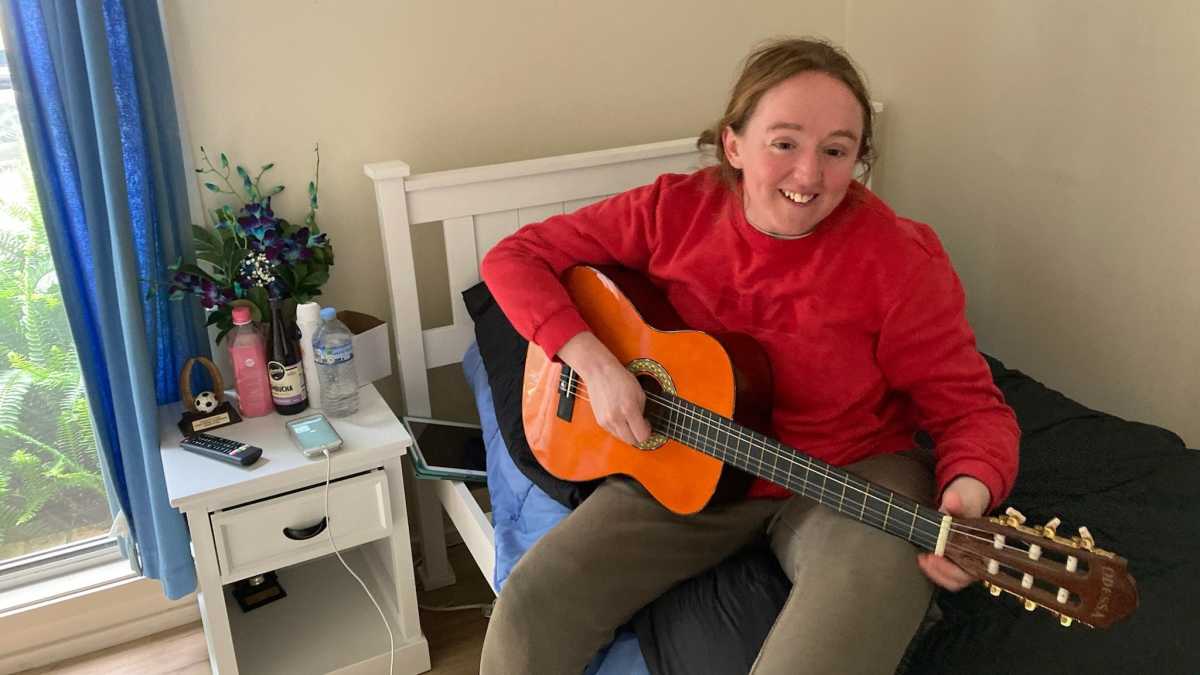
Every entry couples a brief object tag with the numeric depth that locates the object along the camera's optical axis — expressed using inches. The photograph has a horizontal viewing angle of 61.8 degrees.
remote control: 66.8
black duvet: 48.7
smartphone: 67.9
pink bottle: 71.7
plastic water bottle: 72.1
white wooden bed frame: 77.8
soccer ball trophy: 71.6
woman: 51.9
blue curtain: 63.3
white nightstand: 66.2
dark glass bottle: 72.3
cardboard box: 77.1
